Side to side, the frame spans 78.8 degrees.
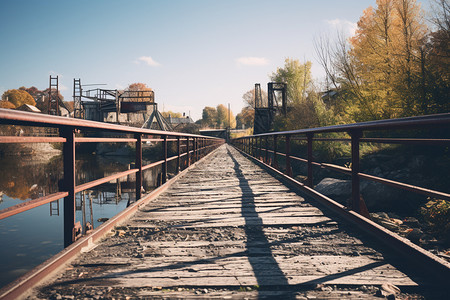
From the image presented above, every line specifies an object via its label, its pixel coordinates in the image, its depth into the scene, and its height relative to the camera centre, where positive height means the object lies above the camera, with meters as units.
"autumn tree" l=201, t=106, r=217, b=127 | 101.31 +10.87
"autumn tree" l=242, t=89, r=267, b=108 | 67.19 +12.25
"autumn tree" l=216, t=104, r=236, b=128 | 103.94 +10.76
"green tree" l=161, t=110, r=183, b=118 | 125.16 +14.54
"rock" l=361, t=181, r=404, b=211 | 8.30 -1.66
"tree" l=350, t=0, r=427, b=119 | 10.39 +3.56
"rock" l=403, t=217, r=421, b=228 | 6.79 -2.04
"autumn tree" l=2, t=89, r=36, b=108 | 59.25 +11.13
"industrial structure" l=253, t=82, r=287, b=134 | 28.06 +3.21
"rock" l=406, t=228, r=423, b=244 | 3.36 -1.32
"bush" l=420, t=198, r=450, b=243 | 6.01 -1.77
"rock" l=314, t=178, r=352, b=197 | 8.63 -1.47
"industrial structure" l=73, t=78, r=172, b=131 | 29.88 +4.52
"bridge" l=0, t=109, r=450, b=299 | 1.66 -0.86
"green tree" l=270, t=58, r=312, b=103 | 34.31 +8.57
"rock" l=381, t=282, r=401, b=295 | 1.63 -0.88
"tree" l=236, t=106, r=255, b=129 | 65.00 +7.30
